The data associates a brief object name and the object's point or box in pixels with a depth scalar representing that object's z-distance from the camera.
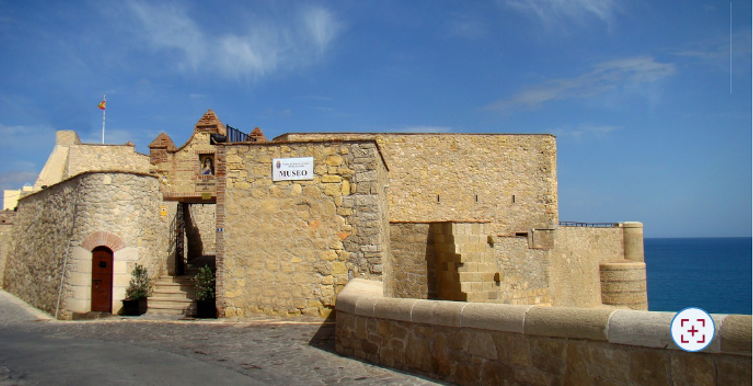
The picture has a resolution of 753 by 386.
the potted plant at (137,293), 11.53
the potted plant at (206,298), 10.69
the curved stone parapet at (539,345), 3.49
